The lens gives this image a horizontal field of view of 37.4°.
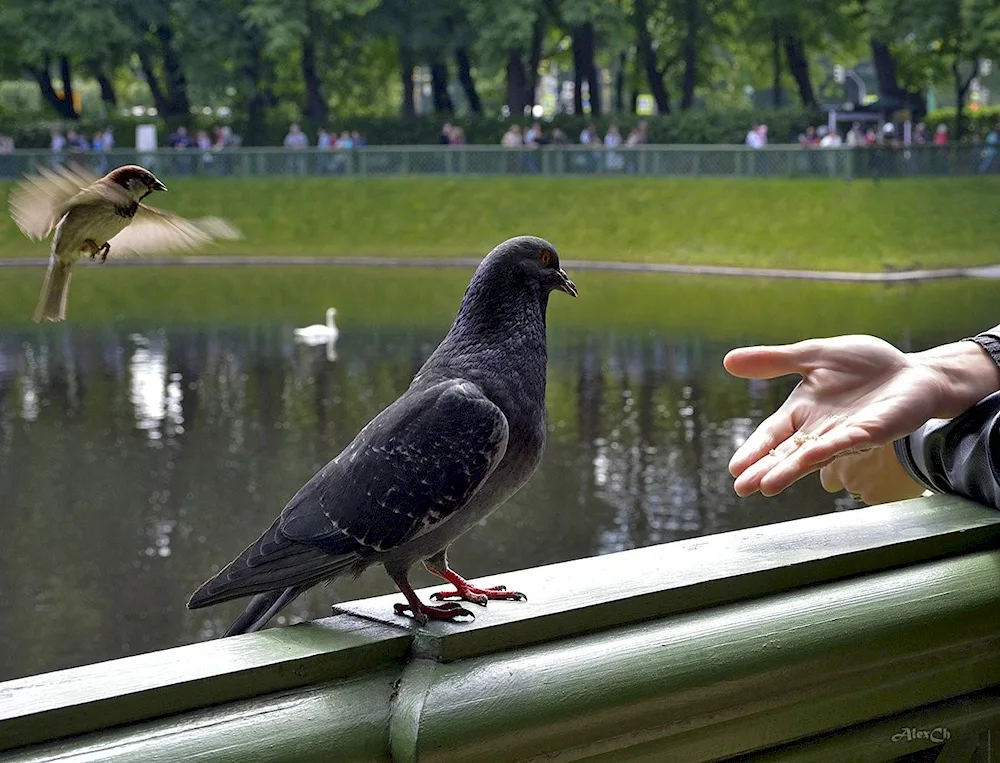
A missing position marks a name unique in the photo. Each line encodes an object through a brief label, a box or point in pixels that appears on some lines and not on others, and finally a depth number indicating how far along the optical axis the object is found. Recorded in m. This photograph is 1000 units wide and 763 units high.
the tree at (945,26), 34.94
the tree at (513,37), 38.62
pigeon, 2.01
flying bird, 1.73
